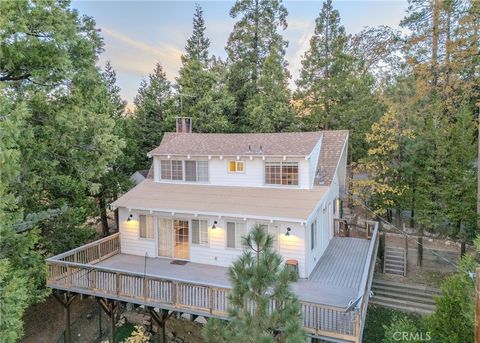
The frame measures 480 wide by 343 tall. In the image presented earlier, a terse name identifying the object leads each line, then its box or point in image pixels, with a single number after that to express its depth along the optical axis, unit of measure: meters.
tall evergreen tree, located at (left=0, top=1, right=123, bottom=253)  8.93
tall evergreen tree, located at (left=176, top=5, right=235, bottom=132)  23.98
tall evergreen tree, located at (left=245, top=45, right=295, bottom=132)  23.92
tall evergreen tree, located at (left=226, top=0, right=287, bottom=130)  27.09
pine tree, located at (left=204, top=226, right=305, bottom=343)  5.91
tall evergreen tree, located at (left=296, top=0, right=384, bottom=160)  22.50
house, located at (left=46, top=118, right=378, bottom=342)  9.81
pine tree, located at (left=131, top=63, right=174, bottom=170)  23.80
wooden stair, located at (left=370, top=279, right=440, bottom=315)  12.81
